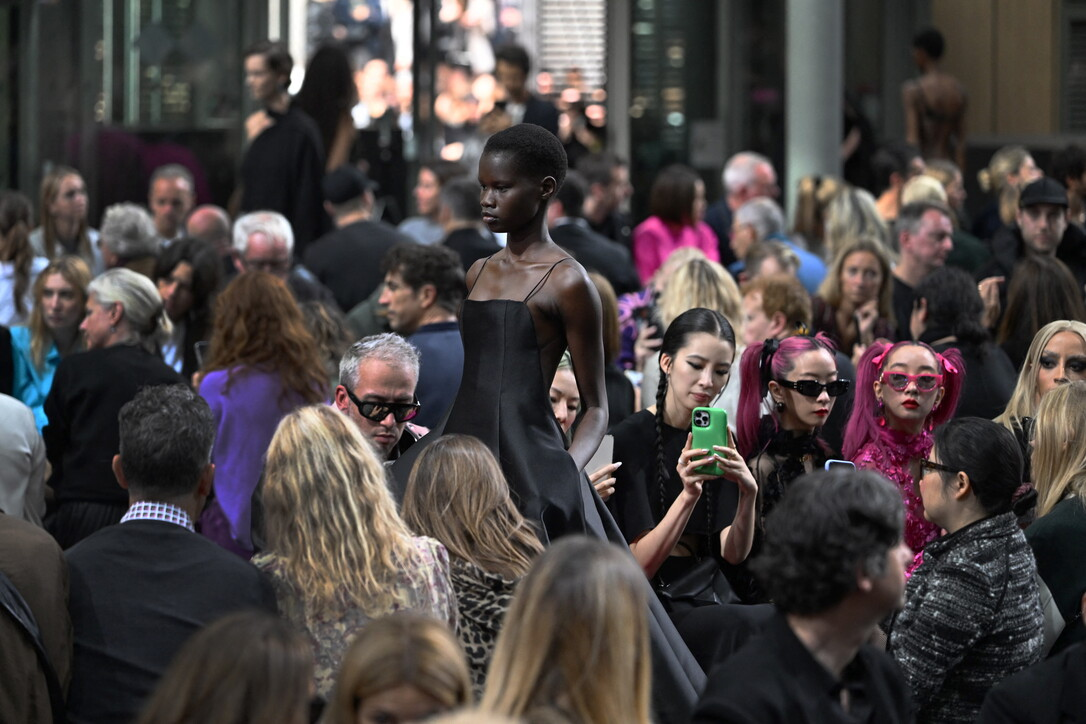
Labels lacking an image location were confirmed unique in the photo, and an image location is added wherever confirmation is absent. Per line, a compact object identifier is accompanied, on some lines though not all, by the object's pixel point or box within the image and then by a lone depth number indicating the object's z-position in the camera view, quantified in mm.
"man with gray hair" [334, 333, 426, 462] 10016
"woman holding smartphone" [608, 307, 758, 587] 9539
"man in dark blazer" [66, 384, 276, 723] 7621
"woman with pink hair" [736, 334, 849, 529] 10266
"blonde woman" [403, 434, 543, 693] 7855
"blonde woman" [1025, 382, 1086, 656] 9298
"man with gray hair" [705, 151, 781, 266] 21484
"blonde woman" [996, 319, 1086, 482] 11664
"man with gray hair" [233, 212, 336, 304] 15508
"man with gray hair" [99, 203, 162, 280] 16453
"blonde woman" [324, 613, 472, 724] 5676
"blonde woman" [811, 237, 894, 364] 15195
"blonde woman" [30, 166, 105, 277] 18047
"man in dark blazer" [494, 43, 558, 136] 22620
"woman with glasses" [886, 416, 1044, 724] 8406
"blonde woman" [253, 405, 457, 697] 7477
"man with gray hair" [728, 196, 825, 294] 19000
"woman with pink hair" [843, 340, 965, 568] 10664
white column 23672
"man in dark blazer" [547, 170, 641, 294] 17203
